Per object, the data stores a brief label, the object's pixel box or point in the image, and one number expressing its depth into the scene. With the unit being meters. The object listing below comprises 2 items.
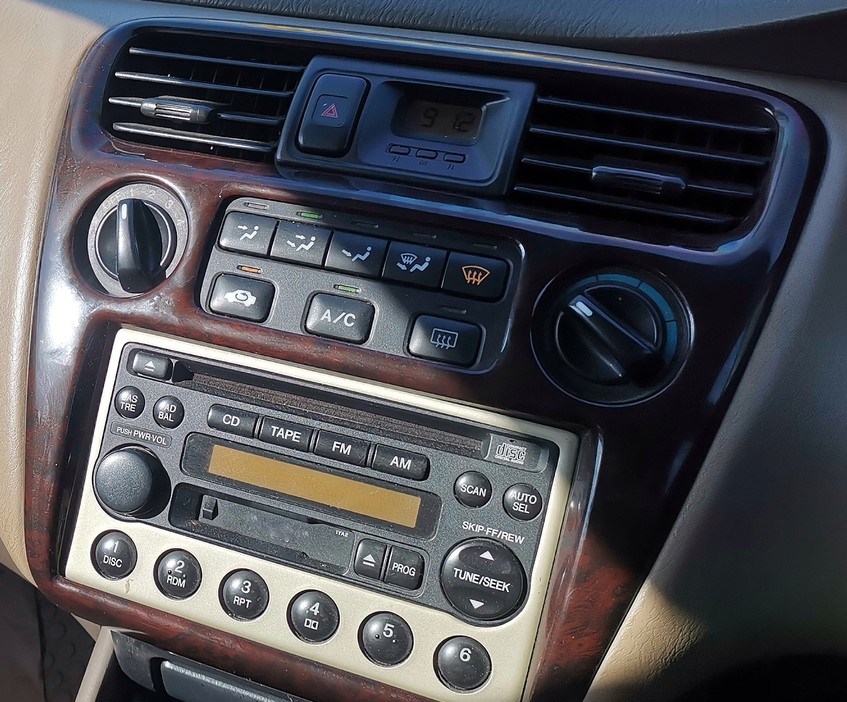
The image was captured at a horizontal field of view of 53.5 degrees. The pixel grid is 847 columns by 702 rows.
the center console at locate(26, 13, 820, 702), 0.28
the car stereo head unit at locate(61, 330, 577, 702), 0.29
